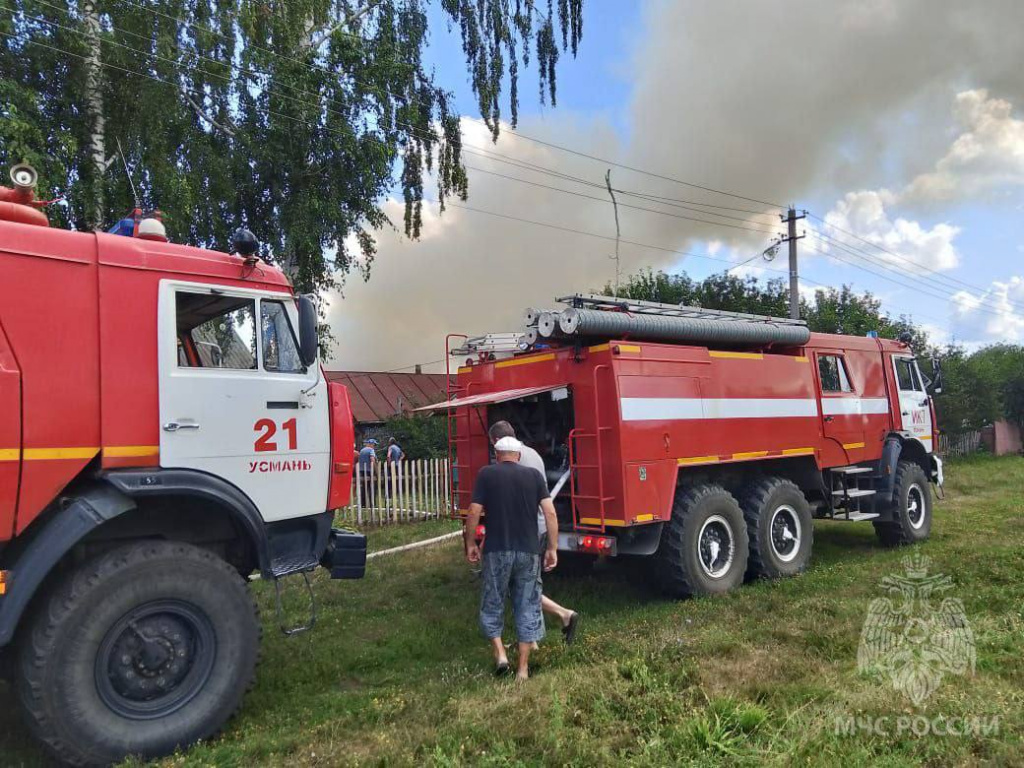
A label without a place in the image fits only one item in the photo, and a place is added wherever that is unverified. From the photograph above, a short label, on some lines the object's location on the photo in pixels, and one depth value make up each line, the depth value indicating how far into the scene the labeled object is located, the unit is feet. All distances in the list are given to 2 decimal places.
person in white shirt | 17.54
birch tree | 34.14
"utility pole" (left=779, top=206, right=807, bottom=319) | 65.72
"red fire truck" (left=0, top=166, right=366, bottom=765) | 11.71
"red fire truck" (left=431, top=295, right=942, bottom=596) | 20.24
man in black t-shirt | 15.88
